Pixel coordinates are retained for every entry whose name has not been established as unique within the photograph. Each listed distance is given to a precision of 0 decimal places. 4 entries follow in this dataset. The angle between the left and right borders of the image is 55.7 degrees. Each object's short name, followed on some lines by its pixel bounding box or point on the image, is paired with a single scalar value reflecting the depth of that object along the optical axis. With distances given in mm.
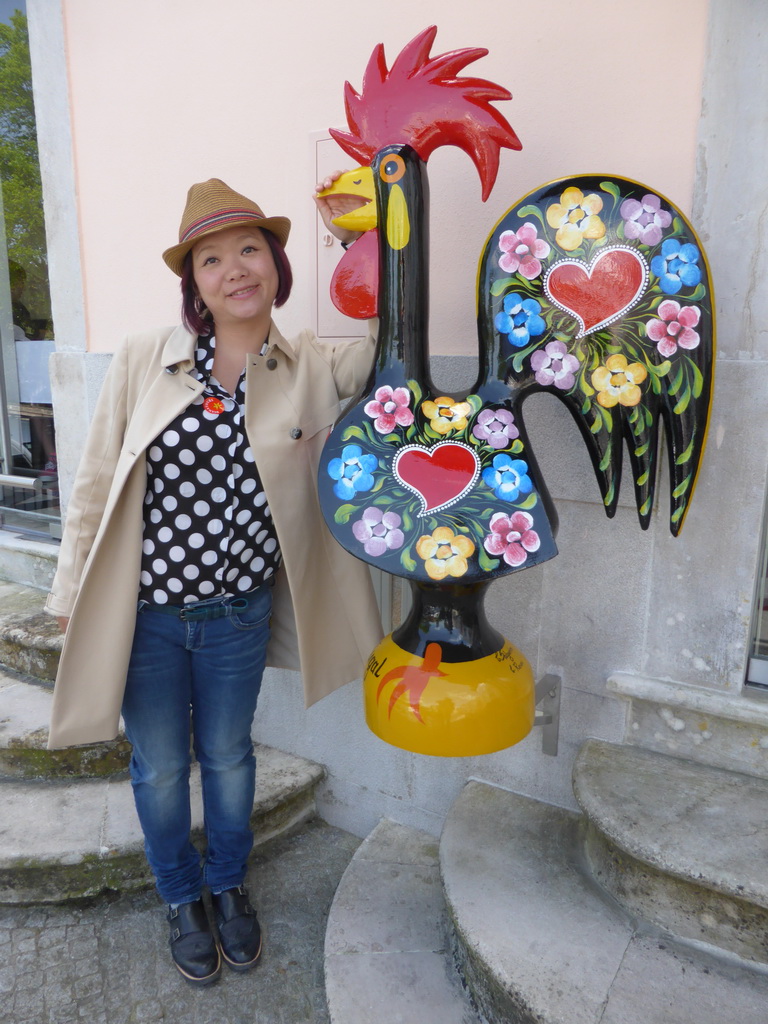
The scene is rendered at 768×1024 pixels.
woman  1770
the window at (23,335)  3758
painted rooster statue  1465
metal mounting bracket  2062
